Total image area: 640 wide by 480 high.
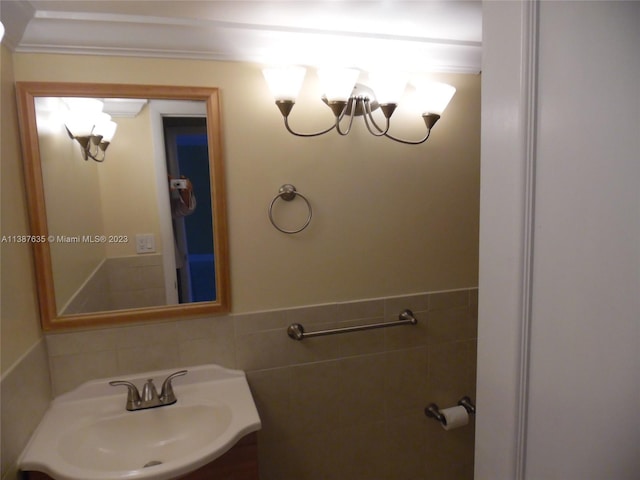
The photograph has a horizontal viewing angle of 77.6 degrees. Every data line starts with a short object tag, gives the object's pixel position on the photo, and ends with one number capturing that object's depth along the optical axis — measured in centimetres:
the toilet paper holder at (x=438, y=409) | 178
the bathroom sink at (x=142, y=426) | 115
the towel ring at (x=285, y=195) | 150
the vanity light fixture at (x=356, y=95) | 134
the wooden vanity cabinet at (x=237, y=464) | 120
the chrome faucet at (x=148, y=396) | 134
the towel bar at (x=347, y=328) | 156
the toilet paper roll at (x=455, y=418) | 173
